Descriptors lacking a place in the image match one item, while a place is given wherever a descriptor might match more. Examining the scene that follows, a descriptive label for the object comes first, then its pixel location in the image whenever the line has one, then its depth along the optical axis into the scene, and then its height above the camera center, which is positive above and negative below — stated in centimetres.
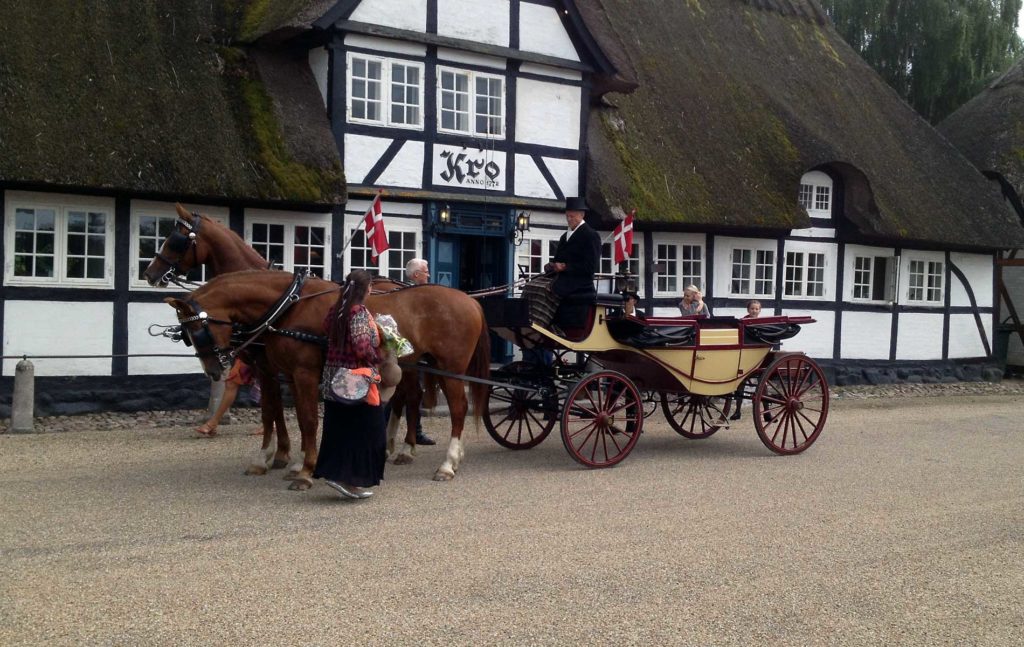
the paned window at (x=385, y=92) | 1324 +268
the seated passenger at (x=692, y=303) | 1272 -1
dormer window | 1839 +203
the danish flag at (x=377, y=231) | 1230 +77
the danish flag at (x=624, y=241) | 1391 +83
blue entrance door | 1405 +47
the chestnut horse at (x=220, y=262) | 822 +24
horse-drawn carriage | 887 -68
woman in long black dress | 706 -92
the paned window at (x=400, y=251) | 1373 +59
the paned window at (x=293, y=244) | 1278 +61
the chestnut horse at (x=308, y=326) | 744 -25
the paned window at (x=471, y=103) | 1392 +269
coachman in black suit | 894 +26
